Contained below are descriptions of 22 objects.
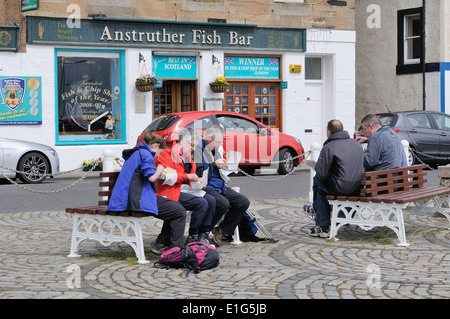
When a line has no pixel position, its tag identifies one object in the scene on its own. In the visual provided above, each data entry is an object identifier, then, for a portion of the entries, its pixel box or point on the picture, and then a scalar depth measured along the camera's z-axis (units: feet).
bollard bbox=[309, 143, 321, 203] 43.98
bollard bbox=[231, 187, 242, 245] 29.94
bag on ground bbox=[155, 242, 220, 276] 24.03
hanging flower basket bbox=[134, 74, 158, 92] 73.56
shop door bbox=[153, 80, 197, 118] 78.18
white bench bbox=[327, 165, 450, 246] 28.73
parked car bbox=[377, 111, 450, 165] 68.73
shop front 71.20
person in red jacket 27.30
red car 61.77
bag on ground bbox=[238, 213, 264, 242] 30.35
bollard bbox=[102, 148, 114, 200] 40.91
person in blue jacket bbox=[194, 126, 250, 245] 29.01
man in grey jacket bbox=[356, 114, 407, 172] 32.27
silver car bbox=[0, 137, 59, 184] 57.98
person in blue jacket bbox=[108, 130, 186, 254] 25.70
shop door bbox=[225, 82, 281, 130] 80.94
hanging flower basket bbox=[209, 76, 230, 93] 77.25
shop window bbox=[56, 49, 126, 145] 72.90
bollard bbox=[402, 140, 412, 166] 46.12
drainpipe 90.19
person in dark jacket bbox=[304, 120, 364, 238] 30.07
